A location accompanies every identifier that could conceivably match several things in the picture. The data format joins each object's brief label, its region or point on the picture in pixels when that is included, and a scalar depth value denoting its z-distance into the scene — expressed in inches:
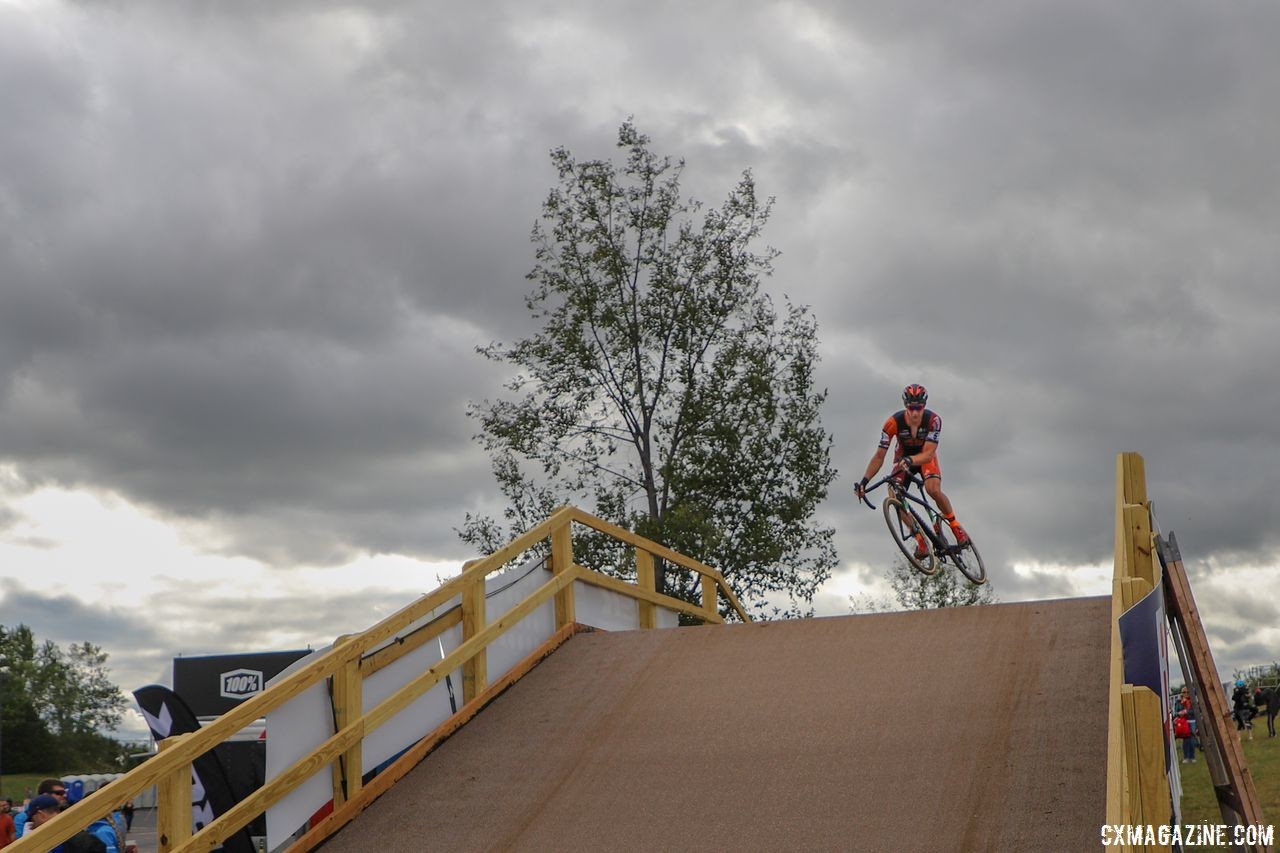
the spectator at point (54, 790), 416.2
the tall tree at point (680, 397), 977.5
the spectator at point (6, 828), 539.2
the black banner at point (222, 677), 695.7
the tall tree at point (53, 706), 3617.1
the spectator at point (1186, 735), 750.1
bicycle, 515.5
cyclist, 494.0
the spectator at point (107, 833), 325.7
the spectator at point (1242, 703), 990.4
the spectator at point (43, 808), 376.2
